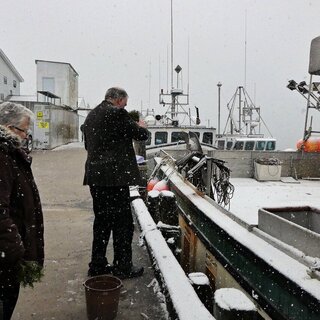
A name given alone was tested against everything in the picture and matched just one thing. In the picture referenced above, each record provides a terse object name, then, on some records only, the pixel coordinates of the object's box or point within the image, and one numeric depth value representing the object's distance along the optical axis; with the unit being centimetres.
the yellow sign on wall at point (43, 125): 2209
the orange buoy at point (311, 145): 995
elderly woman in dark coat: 216
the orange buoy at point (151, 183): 731
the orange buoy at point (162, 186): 649
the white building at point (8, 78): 3247
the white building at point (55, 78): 3641
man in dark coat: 379
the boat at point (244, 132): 1559
